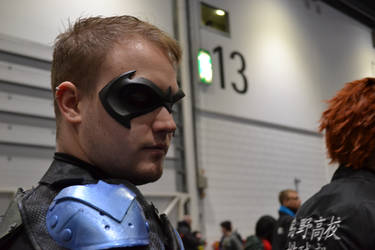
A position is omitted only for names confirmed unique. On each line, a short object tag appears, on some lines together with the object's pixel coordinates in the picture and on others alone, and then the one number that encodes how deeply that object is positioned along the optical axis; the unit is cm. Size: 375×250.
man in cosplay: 87
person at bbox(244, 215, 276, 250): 488
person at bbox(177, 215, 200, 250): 596
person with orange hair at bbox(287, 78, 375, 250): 160
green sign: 889
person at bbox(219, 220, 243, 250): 692
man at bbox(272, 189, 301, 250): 402
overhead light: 962
